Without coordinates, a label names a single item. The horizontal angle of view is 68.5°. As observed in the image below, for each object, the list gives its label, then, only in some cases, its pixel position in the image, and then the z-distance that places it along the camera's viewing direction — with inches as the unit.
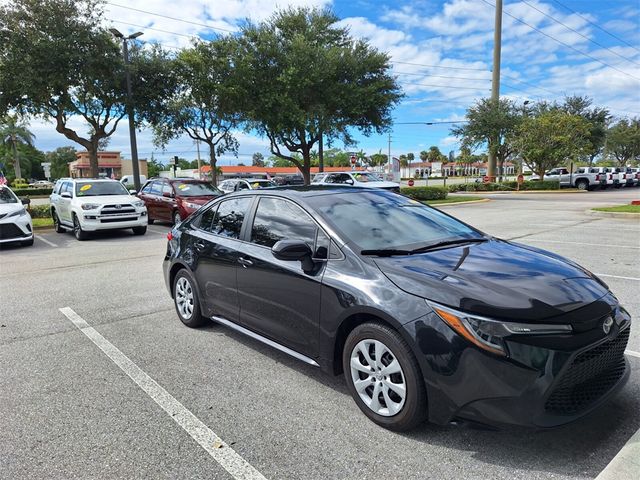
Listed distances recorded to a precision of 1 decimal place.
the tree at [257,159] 5769.2
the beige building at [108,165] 3324.3
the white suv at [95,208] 484.7
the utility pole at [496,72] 1677.2
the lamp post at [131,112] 706.8
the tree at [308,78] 860.6
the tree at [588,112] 2113.7
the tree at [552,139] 1334.9
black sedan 98.7
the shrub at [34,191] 1704.1
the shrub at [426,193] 1005.8
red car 561.5
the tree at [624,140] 2412.6
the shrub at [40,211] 666.2
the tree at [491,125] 1582.2
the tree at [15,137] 2984.7
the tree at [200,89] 890.7
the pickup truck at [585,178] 1402.6
